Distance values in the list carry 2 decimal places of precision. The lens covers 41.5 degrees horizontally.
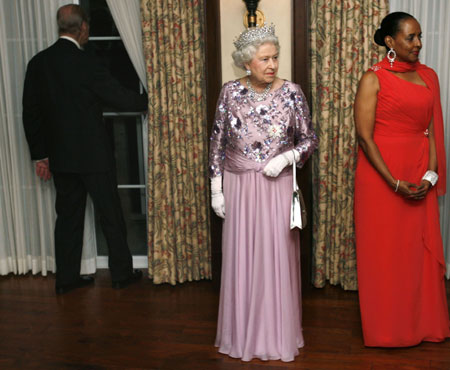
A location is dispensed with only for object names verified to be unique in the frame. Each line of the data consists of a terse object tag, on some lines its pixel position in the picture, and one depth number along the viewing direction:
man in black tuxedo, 3.70
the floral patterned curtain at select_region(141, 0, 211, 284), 3.70
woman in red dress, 2.90
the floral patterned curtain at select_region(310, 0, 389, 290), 3.53
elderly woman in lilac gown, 2.91
